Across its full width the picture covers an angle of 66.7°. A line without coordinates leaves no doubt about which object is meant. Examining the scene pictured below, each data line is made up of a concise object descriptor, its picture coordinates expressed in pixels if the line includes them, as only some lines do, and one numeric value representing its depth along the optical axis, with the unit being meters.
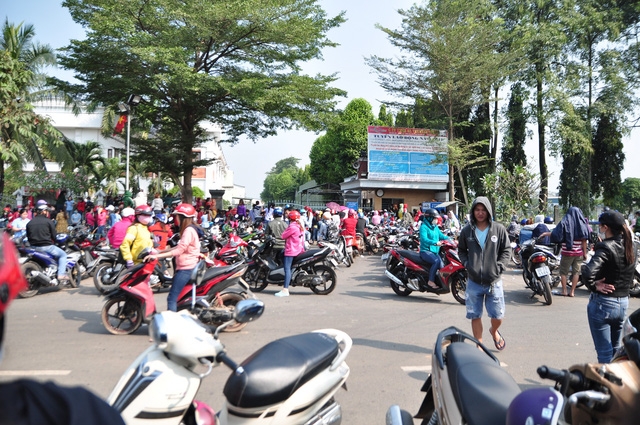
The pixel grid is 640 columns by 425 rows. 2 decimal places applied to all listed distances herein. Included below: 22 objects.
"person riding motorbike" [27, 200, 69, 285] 8.66
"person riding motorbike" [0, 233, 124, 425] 0.97
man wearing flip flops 4.93
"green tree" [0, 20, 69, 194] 14.67
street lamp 15.16
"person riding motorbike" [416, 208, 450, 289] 8.66
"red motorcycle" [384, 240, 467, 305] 8.42
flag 30.65
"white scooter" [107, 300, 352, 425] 2.23
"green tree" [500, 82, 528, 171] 27.86
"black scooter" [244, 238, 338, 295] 9.16
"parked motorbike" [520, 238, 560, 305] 8.30
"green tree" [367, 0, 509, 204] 23.81
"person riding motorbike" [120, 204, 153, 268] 7.07
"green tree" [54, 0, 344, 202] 17.17
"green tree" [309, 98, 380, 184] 43.28
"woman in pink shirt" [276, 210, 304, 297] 8.98
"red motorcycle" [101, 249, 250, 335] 5.99
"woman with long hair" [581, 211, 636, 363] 4.07
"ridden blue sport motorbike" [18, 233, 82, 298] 8.45
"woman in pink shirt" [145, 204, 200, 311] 5.90
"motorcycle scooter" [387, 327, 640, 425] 1.72
